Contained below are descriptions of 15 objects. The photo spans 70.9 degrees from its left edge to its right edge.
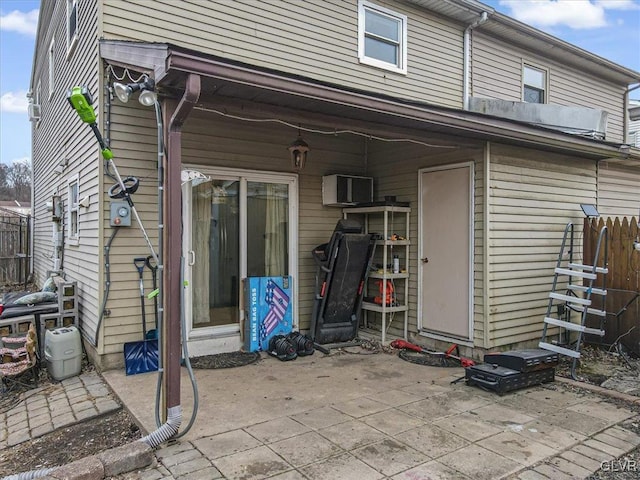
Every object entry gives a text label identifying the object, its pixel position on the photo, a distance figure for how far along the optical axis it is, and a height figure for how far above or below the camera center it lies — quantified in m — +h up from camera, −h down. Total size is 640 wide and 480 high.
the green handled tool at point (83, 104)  3.08 +0.91
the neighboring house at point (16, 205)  31.90 +2.21
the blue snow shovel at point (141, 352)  4.50 -1.20
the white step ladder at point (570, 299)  4.80 -0.77
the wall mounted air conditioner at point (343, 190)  6.16 +0.61
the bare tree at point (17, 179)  35.88 +4.40
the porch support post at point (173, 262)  3.05 -0.19
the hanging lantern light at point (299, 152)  5.34 +0.98
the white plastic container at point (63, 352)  4.52 -1.20
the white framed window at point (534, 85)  8.28 +2.79
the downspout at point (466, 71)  7.49 +2.71
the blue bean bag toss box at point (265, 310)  5.51 -0.96
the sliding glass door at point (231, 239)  5.32 -0.06
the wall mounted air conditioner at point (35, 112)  10.18 +2.81
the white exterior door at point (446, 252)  5.46 -0.23
